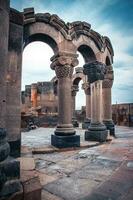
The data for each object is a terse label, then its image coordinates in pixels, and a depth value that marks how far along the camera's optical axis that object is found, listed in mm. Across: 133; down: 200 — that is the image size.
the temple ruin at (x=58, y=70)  2488
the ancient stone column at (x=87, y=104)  13588
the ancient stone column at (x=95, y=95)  7629
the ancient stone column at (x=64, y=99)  6238
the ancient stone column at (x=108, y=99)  9383
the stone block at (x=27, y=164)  3073
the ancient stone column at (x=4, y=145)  2189
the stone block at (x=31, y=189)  2246
